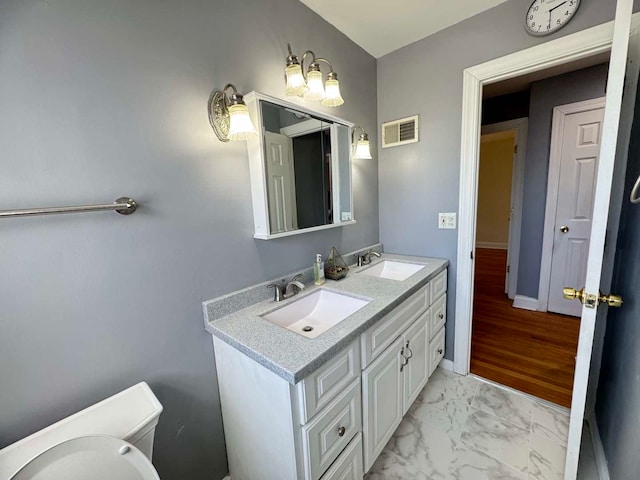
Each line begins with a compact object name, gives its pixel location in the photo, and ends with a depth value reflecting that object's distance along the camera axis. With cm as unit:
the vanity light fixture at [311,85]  123
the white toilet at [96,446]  66
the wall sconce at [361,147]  182
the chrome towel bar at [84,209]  68
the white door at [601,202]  87
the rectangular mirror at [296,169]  121
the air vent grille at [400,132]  192
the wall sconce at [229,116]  107
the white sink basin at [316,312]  129
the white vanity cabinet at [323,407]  89
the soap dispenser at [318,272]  152
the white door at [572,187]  248
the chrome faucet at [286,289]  132
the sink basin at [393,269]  187
